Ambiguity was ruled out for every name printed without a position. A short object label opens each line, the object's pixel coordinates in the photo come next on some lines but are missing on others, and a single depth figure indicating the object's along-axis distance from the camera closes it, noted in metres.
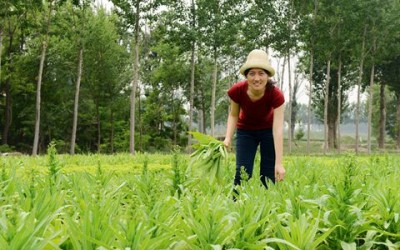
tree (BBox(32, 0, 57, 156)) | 25.40
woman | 4.79
